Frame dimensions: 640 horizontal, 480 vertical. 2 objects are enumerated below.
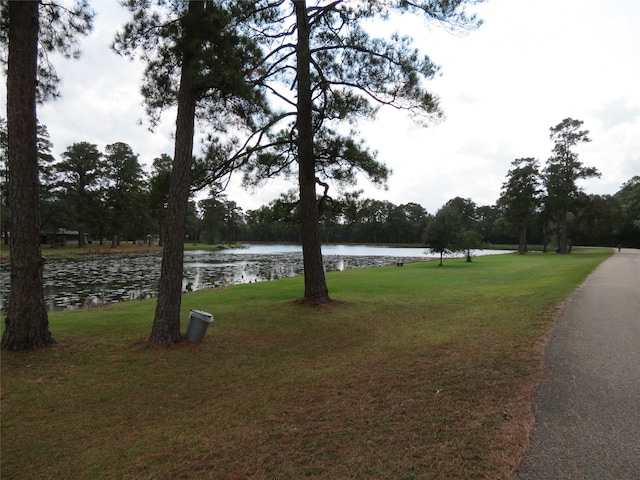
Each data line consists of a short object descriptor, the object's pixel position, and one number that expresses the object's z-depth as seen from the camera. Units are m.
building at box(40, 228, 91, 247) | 49.62
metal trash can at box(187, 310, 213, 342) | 6.29
